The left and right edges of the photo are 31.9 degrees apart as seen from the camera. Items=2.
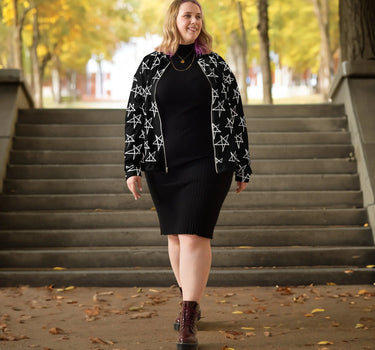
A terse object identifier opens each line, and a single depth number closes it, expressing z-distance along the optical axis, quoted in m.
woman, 4.30
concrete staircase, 6.77
